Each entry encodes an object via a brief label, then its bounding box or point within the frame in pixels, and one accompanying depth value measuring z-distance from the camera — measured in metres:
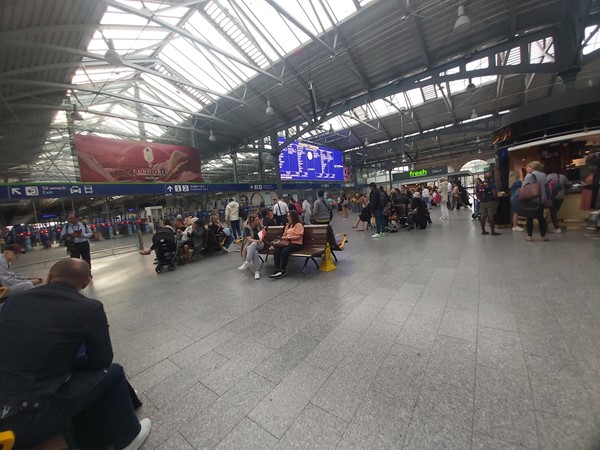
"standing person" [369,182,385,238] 7.64
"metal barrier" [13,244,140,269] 8.93
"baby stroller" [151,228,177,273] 6.52
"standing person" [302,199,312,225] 10.74
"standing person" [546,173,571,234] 5.53
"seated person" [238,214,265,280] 5.28
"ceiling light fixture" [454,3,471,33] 6.66
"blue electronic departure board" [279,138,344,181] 16.84
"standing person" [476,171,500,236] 6.60
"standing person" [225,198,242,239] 9.52
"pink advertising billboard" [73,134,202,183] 11.52
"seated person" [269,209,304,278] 4.94
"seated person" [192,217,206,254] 7.64
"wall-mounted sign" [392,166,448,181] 26.95
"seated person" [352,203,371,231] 9.97
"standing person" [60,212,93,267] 6.28
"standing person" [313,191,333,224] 8.93
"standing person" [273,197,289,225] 8.90
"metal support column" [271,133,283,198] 16.22
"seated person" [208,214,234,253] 8.18
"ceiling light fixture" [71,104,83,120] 9.82
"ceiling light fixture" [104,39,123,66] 7.11
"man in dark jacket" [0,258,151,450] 1.16
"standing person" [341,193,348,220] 15.32
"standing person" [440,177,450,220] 10.96
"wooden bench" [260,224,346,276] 4.94
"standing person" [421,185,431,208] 14.78
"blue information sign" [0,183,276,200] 8.76
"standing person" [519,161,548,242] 5.22
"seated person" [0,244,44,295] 3.52
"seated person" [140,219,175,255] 6.57
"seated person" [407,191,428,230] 9.12
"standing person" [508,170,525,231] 6.33
